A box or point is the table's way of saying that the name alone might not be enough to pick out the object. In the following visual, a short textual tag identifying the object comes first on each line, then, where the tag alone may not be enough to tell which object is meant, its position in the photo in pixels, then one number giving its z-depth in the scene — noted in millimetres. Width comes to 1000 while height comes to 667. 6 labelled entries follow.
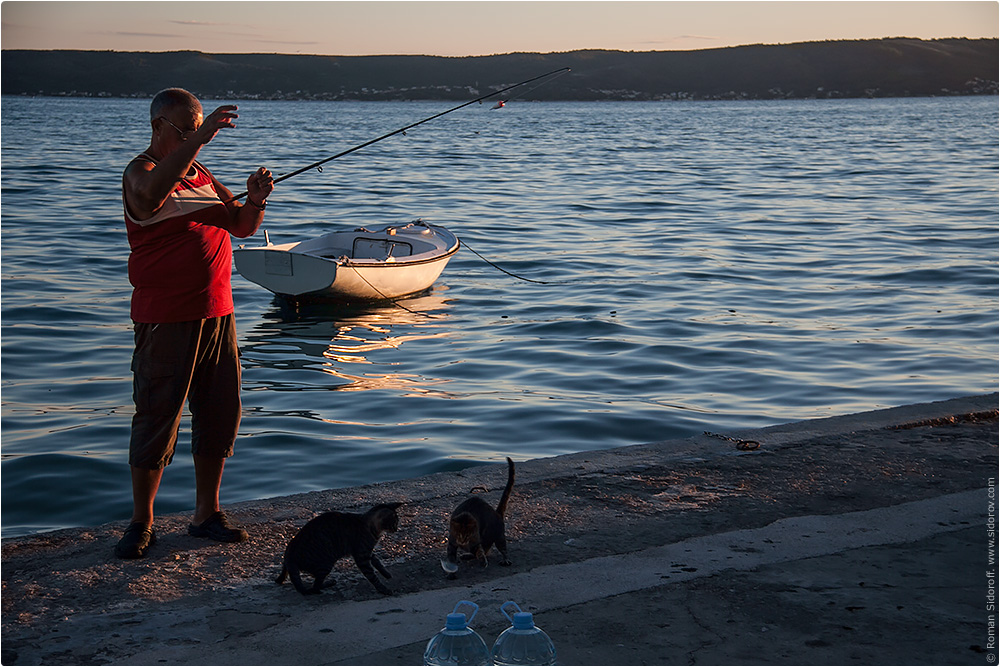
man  4305
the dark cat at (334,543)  4035
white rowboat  15047
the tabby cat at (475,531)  4207
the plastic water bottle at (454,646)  3350
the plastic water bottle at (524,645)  3365
